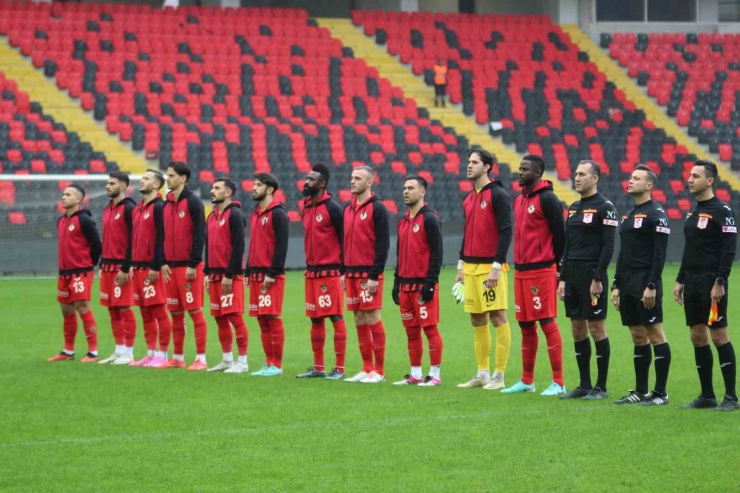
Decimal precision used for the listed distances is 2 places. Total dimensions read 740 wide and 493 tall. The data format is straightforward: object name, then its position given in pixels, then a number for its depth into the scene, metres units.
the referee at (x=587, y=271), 19.70
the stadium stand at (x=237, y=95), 60.12
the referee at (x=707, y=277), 18.17
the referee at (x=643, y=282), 18.94
